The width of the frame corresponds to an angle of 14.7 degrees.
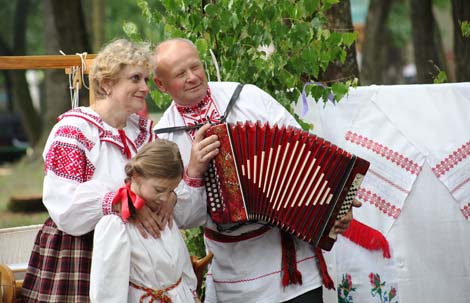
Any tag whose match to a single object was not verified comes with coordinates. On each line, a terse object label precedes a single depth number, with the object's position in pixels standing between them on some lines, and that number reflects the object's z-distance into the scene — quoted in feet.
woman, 23.85
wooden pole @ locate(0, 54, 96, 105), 27.98
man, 27.19
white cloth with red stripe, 32.54
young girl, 23.16
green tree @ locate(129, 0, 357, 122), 31.49
